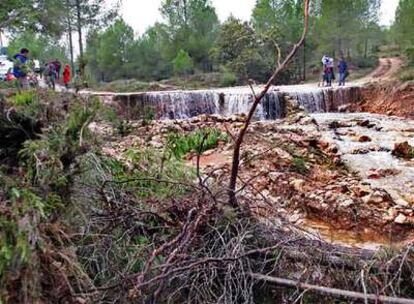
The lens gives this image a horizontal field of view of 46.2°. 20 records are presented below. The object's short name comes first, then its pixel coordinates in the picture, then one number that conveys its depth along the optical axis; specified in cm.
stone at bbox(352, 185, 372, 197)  682
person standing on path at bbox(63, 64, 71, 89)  1306
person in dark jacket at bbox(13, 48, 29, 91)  443
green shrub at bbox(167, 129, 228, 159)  869
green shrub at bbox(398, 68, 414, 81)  1684
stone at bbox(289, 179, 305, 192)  710
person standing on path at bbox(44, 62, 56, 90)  1090
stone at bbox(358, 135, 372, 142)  1095
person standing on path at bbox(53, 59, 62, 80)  1534
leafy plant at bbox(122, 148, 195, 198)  355
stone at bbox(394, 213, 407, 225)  594
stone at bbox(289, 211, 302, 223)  610
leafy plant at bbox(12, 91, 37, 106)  357
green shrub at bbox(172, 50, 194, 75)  2789
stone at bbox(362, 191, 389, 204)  657
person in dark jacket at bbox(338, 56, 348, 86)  1949
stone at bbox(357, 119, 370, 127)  1319
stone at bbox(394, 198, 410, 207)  647
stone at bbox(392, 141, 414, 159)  932
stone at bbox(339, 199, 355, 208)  640
